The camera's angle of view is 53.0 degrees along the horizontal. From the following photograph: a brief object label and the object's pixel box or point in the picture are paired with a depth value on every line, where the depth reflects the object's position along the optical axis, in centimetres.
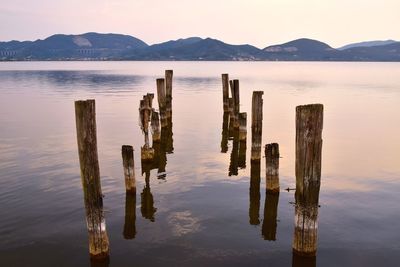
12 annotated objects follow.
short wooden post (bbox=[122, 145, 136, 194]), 1542
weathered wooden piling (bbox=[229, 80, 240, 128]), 2800
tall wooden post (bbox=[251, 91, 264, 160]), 1912
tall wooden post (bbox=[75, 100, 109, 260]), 986
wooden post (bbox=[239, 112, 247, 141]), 2509
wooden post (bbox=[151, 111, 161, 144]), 2401
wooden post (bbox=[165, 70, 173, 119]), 3053
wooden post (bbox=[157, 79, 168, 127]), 2636
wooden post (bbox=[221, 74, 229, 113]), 3309
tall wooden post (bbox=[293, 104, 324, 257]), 979
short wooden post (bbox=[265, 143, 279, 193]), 1509
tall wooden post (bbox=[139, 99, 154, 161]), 1997
